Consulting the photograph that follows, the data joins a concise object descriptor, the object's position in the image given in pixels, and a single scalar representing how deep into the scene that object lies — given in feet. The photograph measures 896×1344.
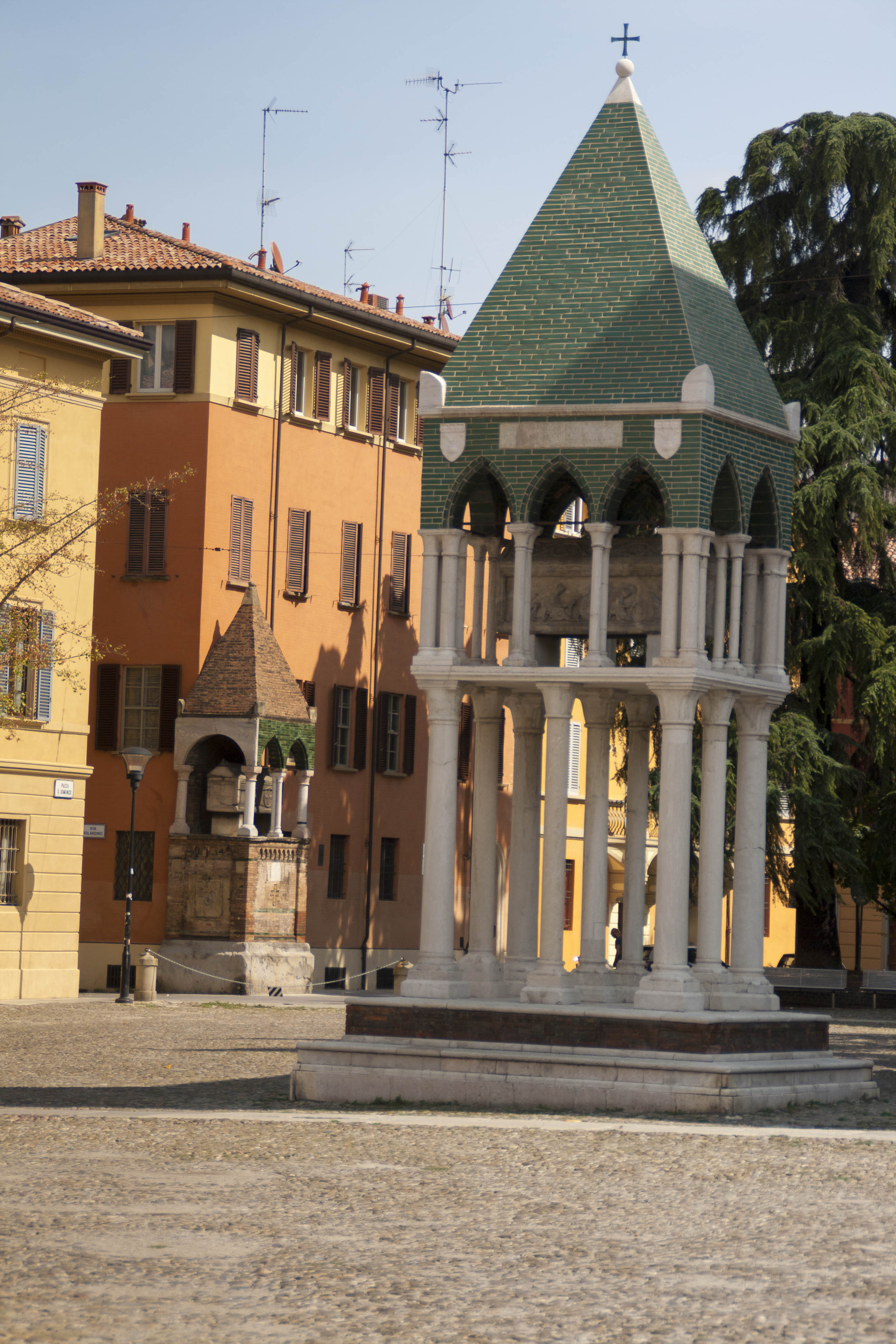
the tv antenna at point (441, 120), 153.48
